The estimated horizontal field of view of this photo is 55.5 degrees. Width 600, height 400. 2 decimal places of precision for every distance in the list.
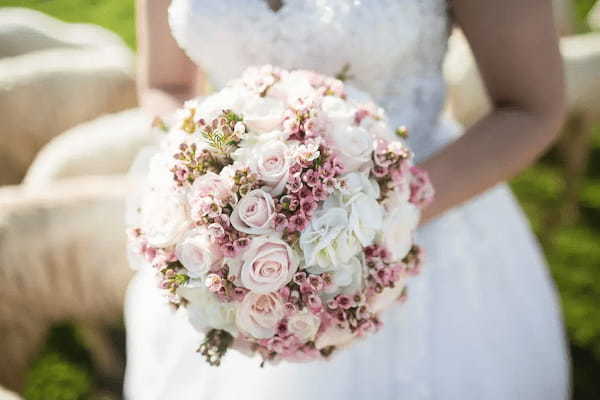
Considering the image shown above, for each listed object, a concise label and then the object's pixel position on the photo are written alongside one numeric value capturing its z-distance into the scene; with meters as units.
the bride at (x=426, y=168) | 1.16
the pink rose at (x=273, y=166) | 0.84
